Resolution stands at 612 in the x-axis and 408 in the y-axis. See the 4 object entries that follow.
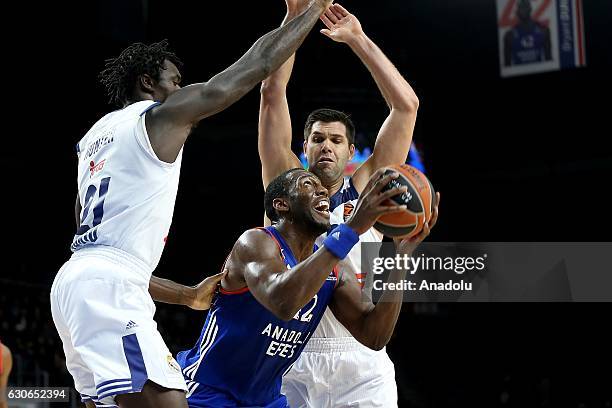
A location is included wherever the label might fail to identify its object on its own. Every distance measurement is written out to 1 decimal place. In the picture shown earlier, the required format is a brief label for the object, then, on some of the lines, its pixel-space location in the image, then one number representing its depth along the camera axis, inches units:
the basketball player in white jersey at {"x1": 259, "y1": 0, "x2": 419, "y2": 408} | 181.0
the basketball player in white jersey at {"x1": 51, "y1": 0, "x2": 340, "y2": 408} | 130.3
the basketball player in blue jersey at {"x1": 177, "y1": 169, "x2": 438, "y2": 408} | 150.6
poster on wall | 541.6
